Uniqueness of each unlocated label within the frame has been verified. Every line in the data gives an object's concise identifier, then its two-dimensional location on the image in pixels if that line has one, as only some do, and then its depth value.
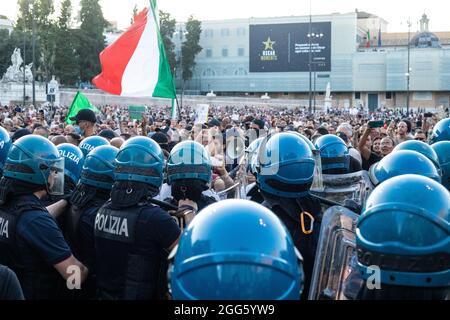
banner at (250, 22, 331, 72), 70.56
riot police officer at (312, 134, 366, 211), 4.11
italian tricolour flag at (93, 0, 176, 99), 11.09
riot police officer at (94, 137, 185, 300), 3.03
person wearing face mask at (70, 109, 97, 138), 8.16
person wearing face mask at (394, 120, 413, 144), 8.78
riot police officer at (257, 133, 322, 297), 3.15
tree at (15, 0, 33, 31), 67.75
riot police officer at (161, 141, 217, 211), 3.82
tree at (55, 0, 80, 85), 64.06
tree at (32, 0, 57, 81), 62.06
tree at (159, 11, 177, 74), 77.43
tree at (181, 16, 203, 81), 78.94
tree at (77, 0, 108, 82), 67.12
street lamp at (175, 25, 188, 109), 74.09
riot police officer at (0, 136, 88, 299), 3.08
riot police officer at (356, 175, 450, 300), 2.08
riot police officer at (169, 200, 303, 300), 1.81
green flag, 12.61
